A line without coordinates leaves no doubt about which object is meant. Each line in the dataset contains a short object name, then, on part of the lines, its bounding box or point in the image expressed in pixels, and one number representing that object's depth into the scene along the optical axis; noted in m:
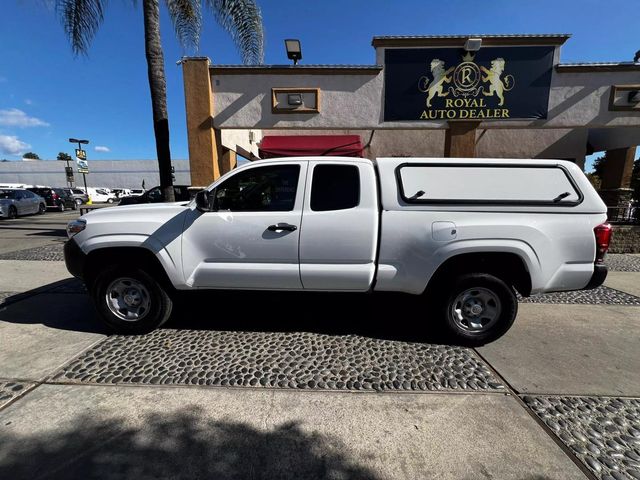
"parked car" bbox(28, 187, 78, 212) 21.00
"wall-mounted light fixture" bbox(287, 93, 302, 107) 8.01
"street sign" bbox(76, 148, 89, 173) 21.28
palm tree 7.93
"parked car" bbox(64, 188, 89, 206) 29.45
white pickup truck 3.25
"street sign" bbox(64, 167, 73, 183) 25.48
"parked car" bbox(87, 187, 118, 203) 35.88
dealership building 7.70
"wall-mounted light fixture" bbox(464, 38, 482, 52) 7.50
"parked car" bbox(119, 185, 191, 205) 12.69
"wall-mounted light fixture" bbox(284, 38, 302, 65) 7.94
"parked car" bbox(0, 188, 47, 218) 15.51
